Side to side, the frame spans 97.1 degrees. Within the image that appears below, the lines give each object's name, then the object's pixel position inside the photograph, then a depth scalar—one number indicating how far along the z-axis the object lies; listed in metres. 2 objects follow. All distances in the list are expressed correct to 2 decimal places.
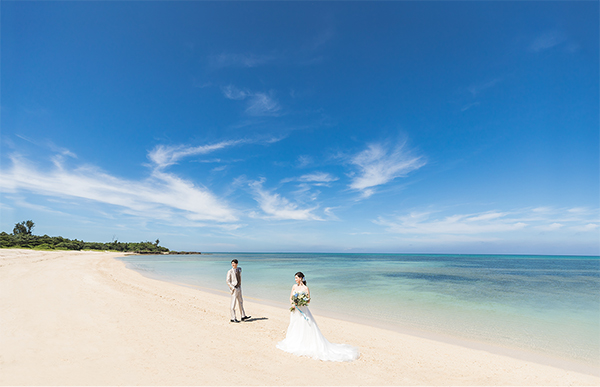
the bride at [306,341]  7.41
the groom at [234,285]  11.09
